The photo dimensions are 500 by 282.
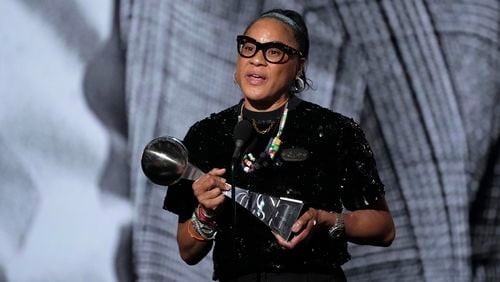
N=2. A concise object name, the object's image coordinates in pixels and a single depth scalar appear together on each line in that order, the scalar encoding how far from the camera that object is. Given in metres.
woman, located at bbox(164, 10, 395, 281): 12.12
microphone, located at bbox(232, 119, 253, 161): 12.05
